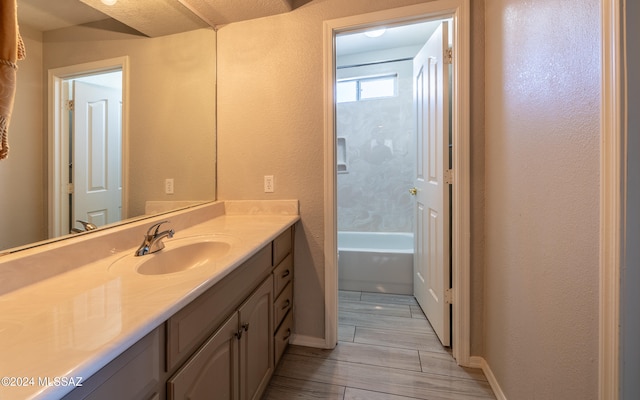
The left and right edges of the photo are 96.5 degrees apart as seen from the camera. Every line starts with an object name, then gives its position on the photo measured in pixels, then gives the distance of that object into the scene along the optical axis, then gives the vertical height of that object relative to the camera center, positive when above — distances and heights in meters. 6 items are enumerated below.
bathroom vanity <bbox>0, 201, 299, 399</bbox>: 0.48 -0.25
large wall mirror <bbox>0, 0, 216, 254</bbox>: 0.91 +0.40
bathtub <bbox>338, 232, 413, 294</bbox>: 2.57 -0.63
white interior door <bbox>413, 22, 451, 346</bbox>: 1.72 +0.13
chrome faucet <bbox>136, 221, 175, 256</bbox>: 1.12 -0.16
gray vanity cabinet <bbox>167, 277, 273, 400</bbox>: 0.80 -0.53
